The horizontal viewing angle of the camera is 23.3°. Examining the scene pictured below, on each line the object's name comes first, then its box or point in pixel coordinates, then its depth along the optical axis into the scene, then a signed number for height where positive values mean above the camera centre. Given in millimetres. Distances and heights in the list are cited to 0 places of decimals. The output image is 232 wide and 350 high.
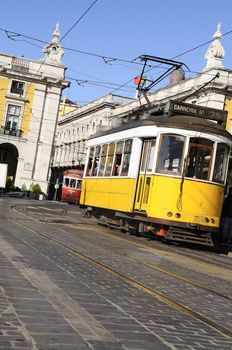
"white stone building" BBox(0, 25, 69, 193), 60531 +8451
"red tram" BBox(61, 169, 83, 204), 54781 +827
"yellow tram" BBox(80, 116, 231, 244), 15250 +923
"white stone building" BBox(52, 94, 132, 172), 71125 +9728
